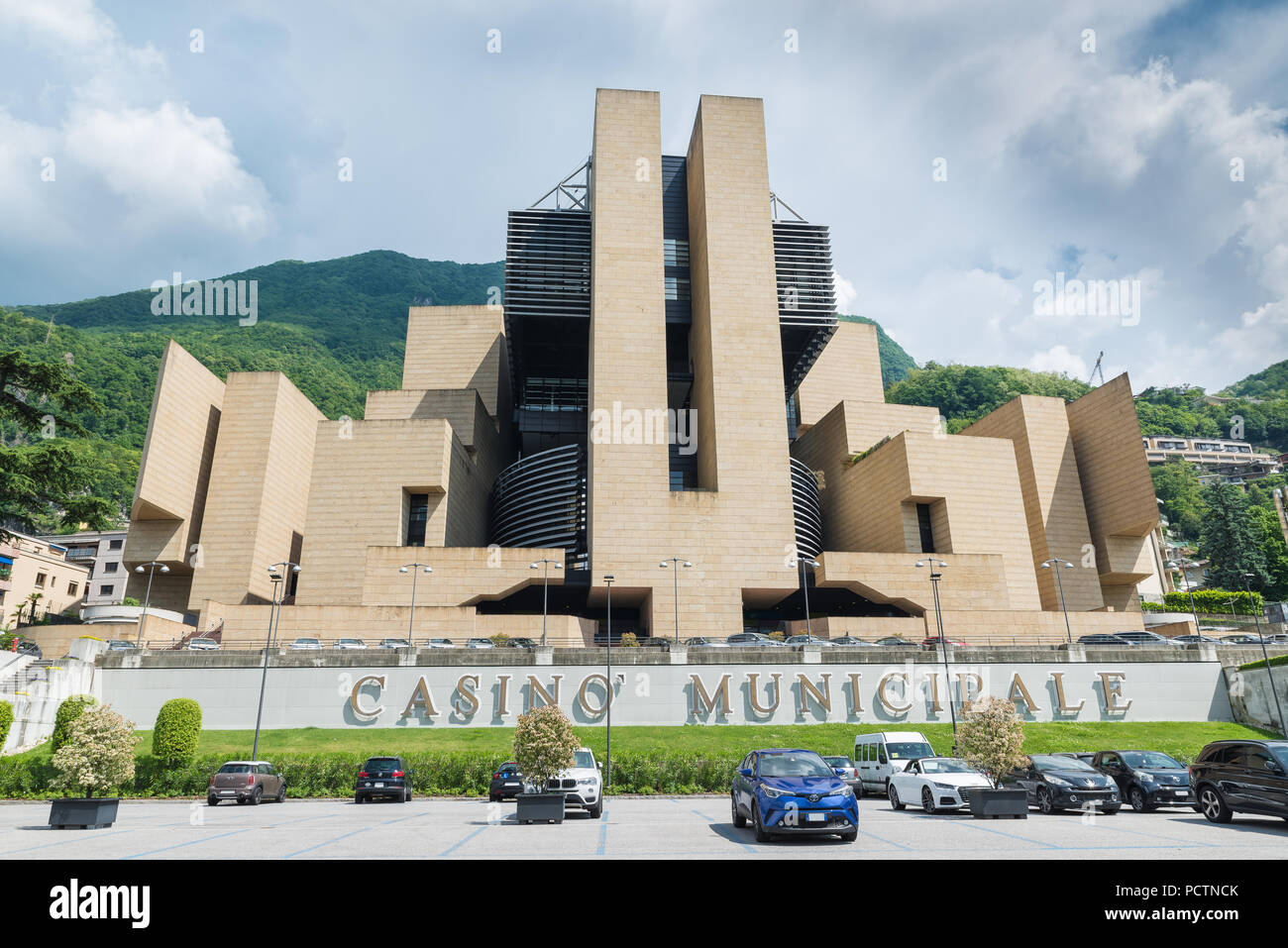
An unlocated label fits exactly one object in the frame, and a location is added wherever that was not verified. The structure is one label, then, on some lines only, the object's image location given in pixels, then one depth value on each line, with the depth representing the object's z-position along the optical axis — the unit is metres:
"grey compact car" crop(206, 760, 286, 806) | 24.17
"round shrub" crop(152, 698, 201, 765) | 29.27
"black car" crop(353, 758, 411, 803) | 25.20
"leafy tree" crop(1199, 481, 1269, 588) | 90.44
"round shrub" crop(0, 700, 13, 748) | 29.34
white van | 22.92
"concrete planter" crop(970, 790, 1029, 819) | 16.38
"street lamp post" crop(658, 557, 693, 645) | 56.12
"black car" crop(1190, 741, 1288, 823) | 14.43
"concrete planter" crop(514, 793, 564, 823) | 16.61
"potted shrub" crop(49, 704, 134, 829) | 18.75
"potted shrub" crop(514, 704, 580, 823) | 17.81
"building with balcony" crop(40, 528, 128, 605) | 108.69
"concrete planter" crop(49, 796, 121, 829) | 16.31
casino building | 57.28
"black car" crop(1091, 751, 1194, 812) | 19.67
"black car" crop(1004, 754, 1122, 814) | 18.64
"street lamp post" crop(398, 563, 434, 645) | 55.69
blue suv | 12.42
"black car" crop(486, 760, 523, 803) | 24.09
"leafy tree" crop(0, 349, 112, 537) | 29.91
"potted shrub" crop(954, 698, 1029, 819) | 17.47
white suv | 18.83
